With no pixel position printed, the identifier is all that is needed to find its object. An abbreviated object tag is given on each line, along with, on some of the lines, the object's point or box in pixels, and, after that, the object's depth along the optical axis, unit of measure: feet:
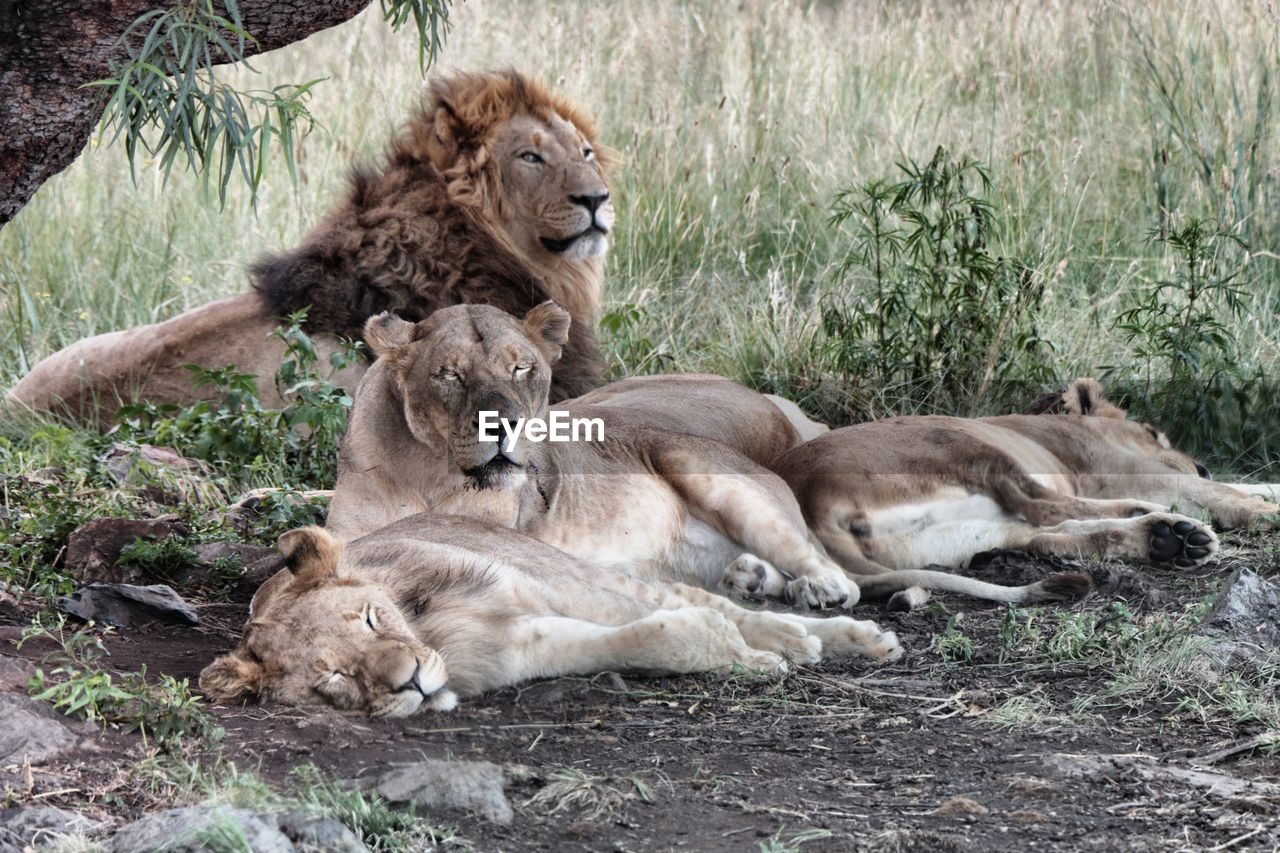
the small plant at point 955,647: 27.91
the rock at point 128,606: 29.27
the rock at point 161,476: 38.14
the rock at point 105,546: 32.55
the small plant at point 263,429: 39.22
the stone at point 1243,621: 26.45
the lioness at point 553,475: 28.96
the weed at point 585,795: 20.29
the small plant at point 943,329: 44.50
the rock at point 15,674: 23.31
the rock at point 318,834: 17.98
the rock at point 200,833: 17.34
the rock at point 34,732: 21.12
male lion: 41.83
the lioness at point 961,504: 34.45
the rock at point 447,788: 19.89
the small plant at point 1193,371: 42.88
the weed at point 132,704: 22.27
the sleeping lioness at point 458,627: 23.66
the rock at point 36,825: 18.42
